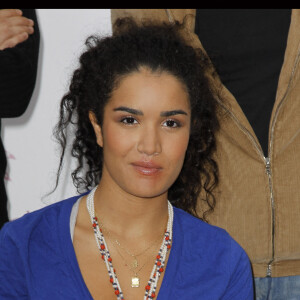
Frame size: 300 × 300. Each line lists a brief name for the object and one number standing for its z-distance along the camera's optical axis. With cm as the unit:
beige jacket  293
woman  276
